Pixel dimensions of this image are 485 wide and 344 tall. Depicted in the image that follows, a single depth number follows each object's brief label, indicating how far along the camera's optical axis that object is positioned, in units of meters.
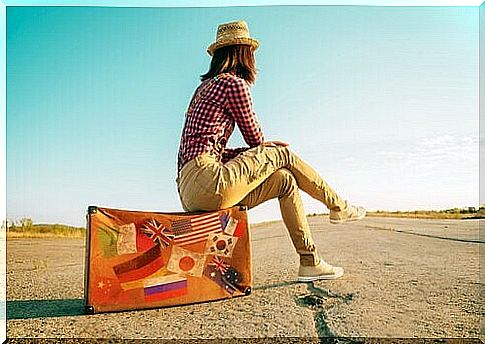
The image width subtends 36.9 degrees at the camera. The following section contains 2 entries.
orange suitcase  2.44
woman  2.66
